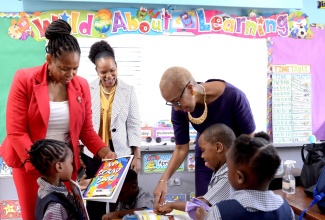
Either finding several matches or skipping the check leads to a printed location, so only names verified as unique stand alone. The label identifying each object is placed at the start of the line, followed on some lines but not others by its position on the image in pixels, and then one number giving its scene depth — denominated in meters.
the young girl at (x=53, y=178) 1.72
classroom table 2.07
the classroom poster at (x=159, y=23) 3.20
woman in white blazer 2.84
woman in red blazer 1.85
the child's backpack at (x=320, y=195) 2.07
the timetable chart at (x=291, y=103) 3.70
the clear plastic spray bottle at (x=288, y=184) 2.52
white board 3.40
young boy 1.77
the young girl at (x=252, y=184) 1.39
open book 1.85
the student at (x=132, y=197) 2.49
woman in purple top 1.86
